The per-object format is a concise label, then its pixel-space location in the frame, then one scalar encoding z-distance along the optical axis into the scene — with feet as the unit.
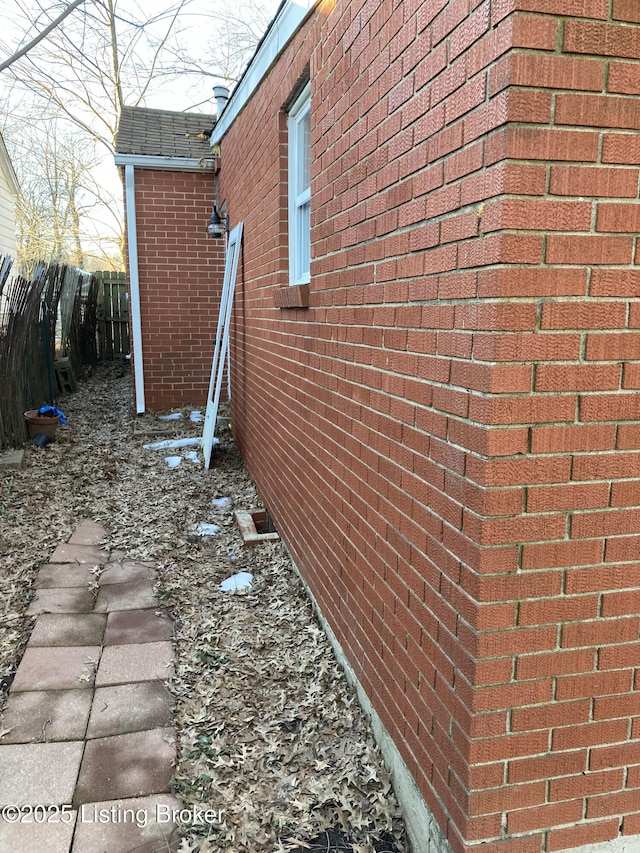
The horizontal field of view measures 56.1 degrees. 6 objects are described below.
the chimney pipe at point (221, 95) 27.30
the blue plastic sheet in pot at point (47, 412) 24.43
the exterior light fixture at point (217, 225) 24.02
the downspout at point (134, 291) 27.14
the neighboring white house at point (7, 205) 51.06
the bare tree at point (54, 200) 67.56
